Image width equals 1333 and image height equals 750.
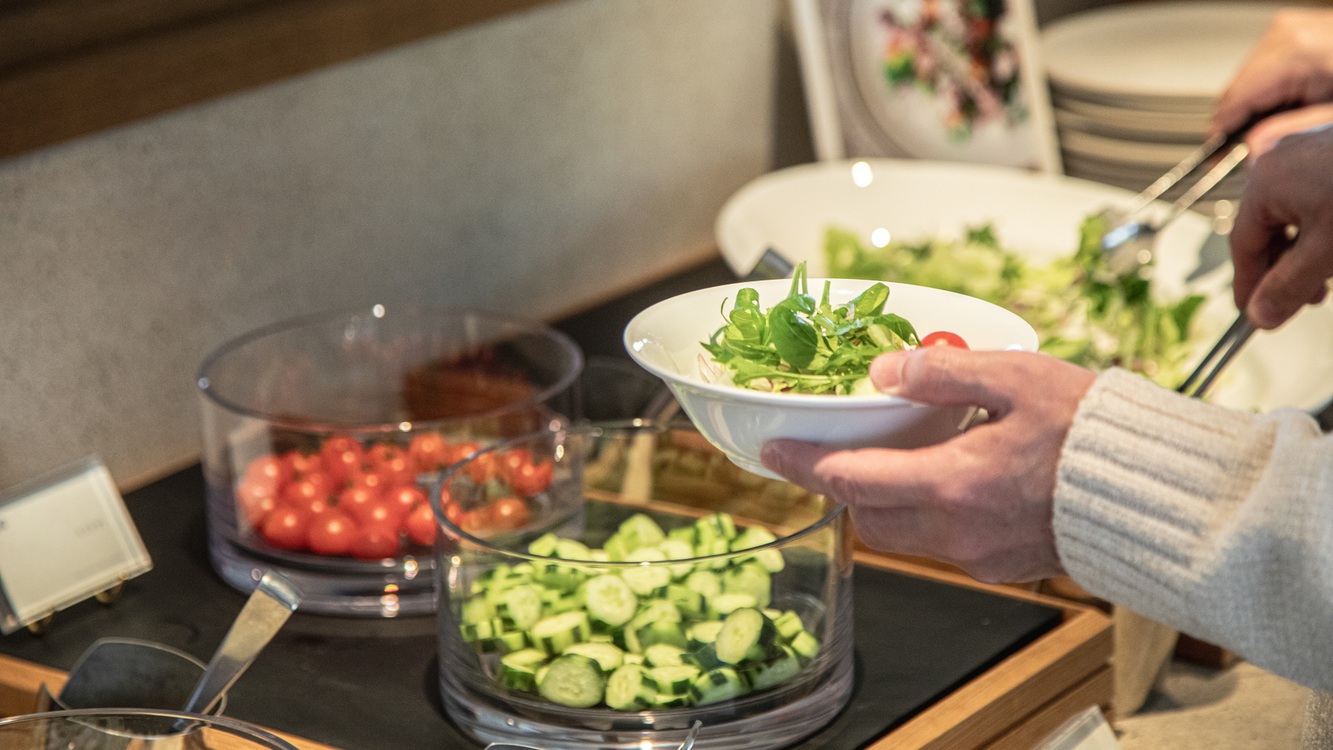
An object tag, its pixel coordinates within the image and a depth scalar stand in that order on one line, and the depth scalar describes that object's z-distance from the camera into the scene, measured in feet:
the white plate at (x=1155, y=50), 5.10
